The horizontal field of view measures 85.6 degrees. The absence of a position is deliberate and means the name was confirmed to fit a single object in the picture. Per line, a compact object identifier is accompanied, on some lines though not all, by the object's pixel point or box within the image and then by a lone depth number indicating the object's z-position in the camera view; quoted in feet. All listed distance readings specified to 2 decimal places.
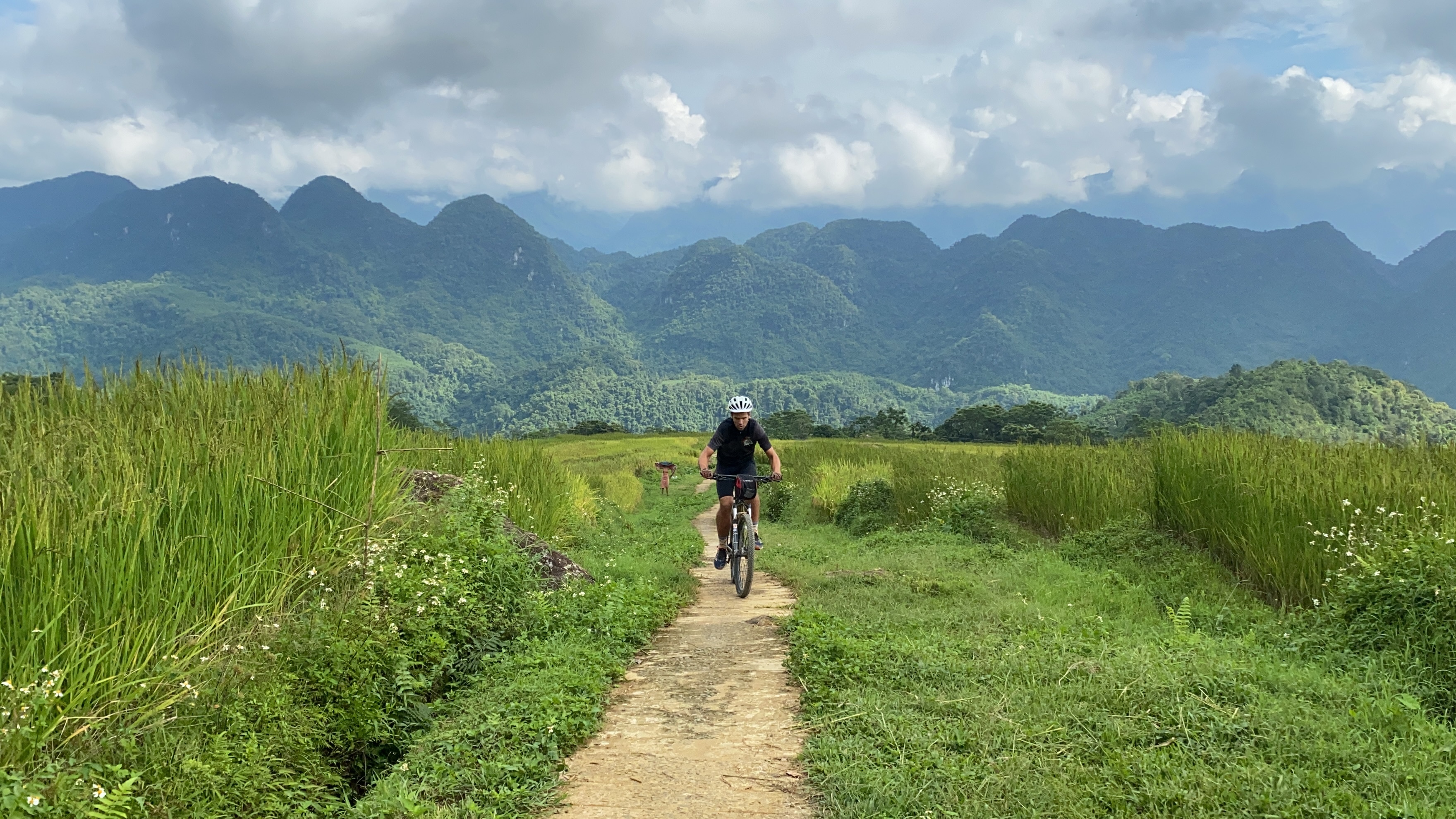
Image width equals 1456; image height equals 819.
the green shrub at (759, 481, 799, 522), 67.77
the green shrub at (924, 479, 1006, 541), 41.98
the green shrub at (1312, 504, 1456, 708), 16.20
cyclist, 30.37
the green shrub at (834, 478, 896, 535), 50.37
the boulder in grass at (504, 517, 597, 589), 25.35
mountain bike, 29.22
